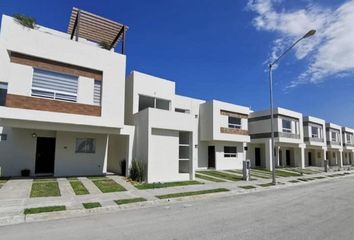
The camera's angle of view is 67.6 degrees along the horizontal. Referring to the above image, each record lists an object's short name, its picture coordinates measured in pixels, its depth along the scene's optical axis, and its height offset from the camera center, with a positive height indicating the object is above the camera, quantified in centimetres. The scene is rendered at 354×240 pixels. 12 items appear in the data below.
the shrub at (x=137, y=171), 1638 -130
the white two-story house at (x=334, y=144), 4525 +164
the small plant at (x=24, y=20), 1393 +678
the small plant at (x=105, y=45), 1917 +761
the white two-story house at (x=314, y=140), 3875 +196
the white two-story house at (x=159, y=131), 1681 +136
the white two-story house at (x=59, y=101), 1381 +271
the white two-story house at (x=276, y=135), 3178 +221
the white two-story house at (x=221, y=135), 2659 +178
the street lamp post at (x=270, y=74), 1560 +562
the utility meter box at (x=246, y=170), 2019 -136
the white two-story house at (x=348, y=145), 5082 +171
